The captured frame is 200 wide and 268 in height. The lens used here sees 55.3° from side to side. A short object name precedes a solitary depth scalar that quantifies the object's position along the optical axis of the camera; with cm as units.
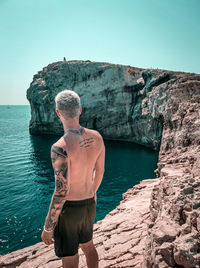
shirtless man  295
